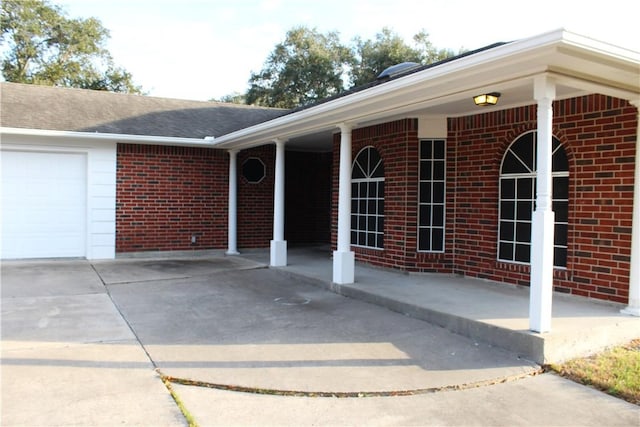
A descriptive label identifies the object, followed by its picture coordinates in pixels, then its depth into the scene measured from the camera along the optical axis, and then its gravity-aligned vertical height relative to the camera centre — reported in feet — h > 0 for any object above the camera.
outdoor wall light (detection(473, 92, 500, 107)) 19.95 +4.52
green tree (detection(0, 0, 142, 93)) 93.35 +30.39
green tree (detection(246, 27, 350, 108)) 117.70 +32.21
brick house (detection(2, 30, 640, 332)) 17.38 +2.47
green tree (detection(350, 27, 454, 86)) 115.34 +36.32
